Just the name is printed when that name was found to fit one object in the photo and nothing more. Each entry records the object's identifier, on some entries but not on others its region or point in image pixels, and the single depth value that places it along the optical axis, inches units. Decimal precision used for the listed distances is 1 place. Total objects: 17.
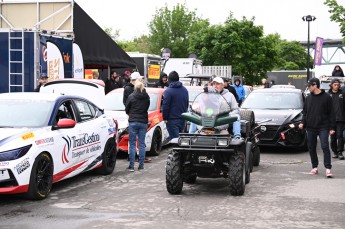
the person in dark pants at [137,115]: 456.4
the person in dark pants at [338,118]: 556.7
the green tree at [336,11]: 1460.1
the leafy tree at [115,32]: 3677.4
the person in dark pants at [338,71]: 1087.0
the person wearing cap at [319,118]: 439.5
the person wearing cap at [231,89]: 698.7
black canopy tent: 779.4
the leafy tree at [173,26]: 2461.9
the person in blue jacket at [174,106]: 492.7
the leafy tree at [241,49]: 1844.2
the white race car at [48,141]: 320.8
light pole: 1830.7
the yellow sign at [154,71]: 1192.6
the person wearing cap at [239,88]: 861.7
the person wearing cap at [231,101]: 376.2
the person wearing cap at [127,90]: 560.4
